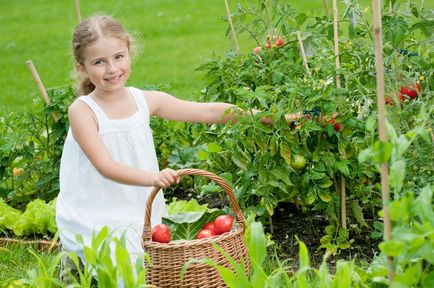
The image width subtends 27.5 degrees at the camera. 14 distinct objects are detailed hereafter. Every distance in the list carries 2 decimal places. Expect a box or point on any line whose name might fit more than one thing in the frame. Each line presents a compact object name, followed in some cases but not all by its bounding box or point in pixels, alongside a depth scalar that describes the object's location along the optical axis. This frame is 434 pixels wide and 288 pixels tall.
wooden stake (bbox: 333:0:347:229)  3.49
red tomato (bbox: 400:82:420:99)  3.39
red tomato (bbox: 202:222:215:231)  3.34
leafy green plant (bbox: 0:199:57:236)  4.21
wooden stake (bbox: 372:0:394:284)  2.38
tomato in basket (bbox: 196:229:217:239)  3.23
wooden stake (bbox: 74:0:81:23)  4.35
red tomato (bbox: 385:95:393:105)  3.42
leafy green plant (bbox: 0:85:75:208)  4.45
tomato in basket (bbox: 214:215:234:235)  3.24
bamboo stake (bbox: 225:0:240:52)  4.17
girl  3.44
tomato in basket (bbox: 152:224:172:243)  3.19
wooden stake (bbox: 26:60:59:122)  4.38
